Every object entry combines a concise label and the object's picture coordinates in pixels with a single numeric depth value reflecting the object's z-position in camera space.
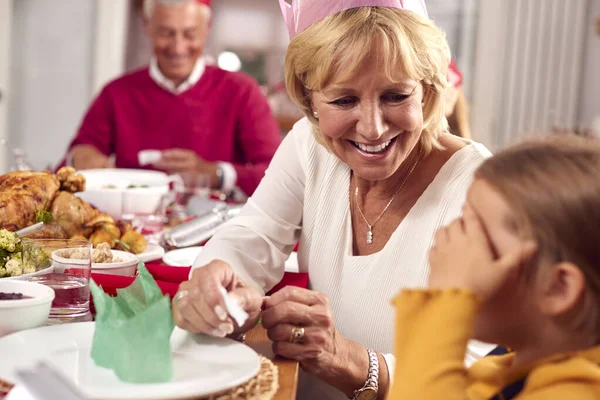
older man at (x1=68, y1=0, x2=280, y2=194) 3.27
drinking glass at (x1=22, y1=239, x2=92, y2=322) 1.12
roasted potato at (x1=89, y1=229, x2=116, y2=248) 1.48
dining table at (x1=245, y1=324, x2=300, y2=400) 0.93
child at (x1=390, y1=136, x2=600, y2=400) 0.75
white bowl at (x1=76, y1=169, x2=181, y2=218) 1.75
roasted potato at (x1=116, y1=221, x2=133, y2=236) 1.56
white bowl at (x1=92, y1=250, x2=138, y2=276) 1.30
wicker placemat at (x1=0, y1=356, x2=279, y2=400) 0.87
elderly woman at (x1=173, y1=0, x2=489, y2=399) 1.30
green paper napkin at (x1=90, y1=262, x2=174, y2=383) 0.86
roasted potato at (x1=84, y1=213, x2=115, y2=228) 1.50
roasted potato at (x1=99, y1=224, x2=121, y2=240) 1.51
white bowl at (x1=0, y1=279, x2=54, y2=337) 0.98
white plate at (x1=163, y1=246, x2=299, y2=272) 1.50
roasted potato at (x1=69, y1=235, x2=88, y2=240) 1.47
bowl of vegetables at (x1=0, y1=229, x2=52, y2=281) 1.14
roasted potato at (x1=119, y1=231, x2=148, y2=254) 1.52
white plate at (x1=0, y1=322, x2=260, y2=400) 0.83
